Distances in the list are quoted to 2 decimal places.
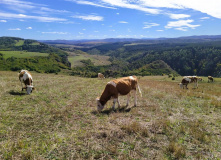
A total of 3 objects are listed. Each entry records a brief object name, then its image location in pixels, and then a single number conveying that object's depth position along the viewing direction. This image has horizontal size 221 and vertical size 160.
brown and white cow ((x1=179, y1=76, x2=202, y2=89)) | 30.52
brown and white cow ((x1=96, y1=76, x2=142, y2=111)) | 12.85
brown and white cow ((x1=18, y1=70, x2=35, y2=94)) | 17.95
